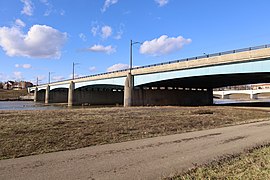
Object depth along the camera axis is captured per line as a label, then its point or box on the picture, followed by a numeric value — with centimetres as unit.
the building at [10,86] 12929
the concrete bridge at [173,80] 1967
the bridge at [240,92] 6699
